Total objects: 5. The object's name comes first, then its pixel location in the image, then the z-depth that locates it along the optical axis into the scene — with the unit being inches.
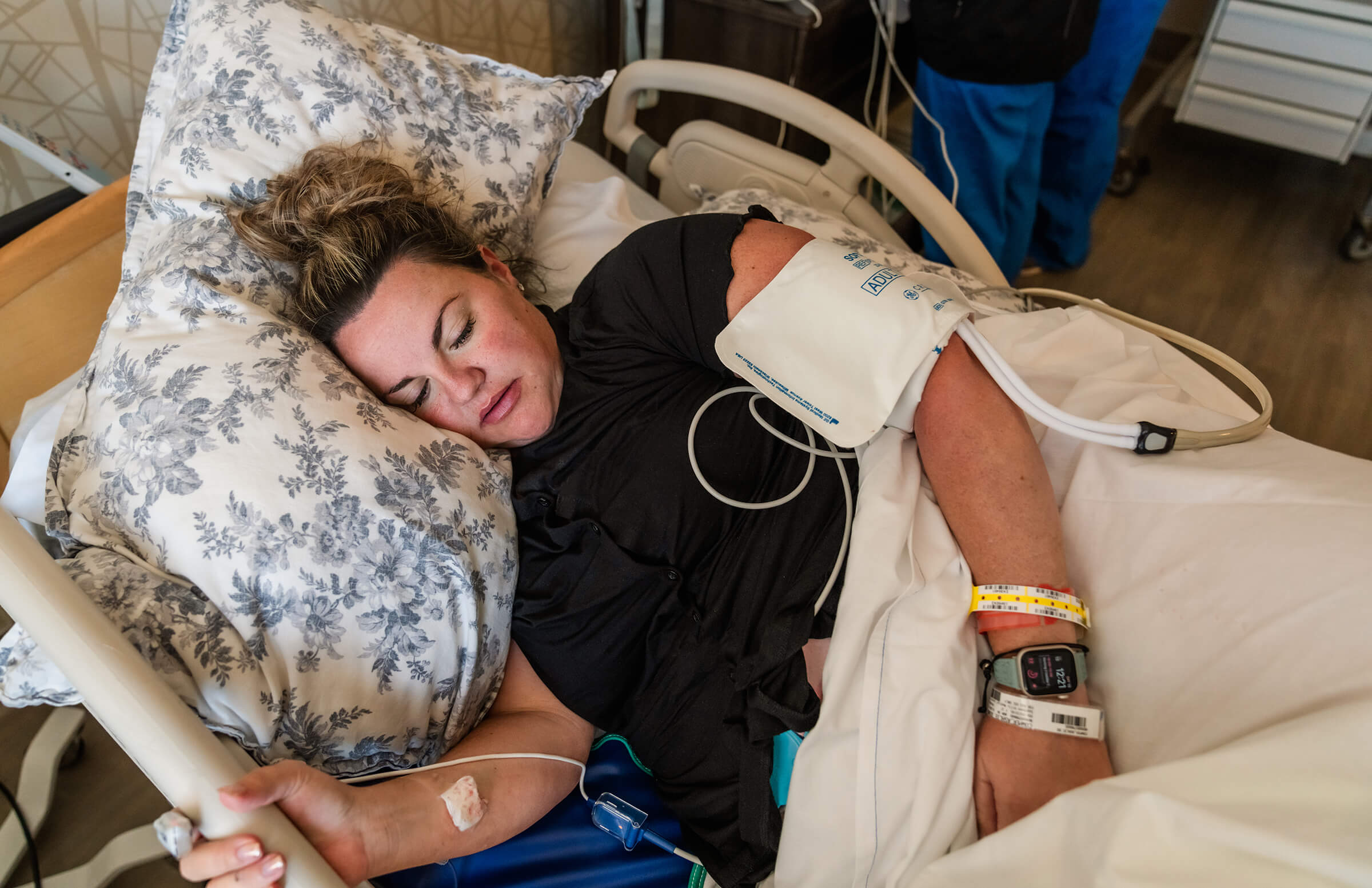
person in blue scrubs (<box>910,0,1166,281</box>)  70.2
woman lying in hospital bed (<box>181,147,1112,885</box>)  37.2
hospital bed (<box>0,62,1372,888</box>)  23.7
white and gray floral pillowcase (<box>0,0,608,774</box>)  33.2
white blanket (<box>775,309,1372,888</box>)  24.2
